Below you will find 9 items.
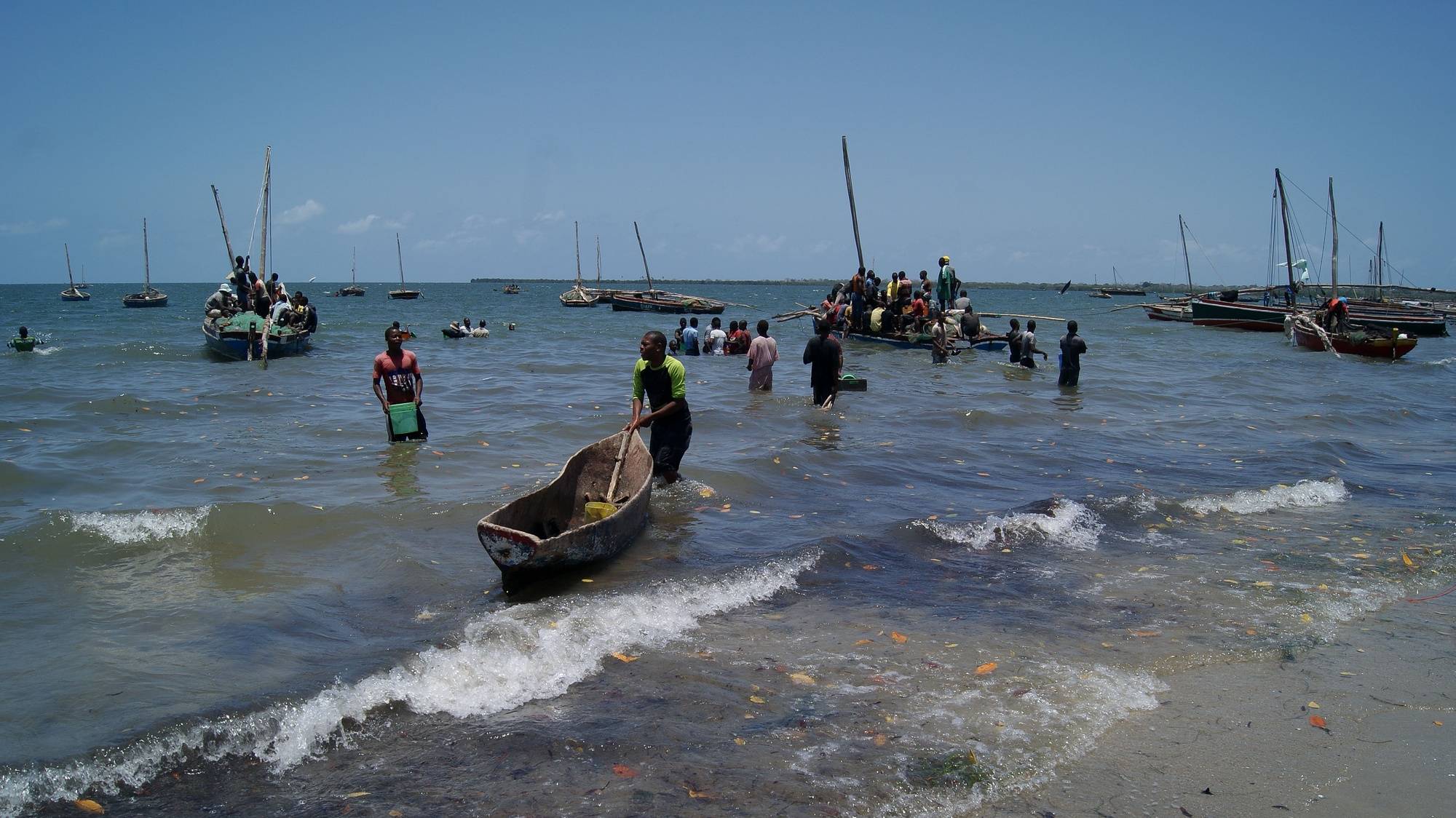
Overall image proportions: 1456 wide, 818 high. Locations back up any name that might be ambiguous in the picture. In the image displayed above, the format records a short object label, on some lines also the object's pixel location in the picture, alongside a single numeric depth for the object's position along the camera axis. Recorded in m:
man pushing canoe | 8.65
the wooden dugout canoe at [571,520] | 6.50
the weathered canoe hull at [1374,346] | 28.66
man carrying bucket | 11.71
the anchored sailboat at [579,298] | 70.50
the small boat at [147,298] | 71.19
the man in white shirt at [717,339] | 27.91
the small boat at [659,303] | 59.31
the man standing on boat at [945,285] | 27.81
